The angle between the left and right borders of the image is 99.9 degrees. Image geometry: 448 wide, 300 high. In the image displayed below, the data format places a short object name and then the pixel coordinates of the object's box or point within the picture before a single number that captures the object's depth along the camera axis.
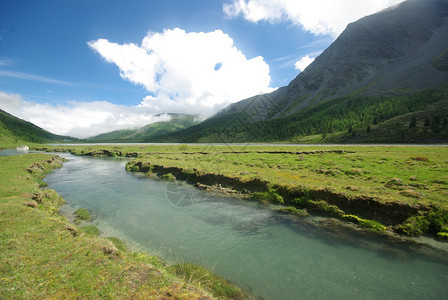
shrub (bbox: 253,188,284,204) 24.88
